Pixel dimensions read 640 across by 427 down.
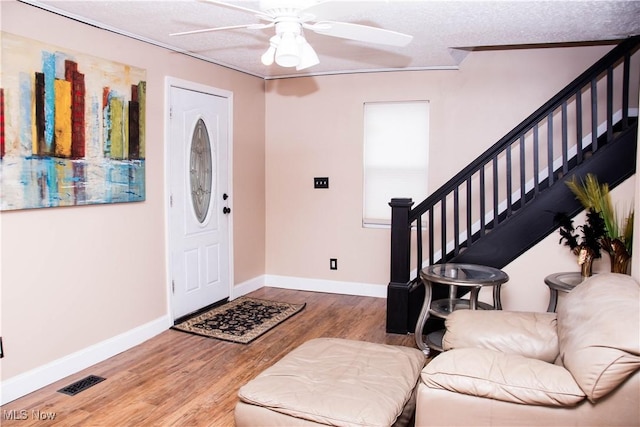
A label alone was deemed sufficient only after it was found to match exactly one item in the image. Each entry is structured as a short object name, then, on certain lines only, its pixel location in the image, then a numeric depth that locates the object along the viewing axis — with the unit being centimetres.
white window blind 494
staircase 348
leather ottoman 199
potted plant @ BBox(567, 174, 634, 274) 306
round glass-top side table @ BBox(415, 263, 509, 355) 324
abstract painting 280
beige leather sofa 168
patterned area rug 398
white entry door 416
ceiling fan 223
